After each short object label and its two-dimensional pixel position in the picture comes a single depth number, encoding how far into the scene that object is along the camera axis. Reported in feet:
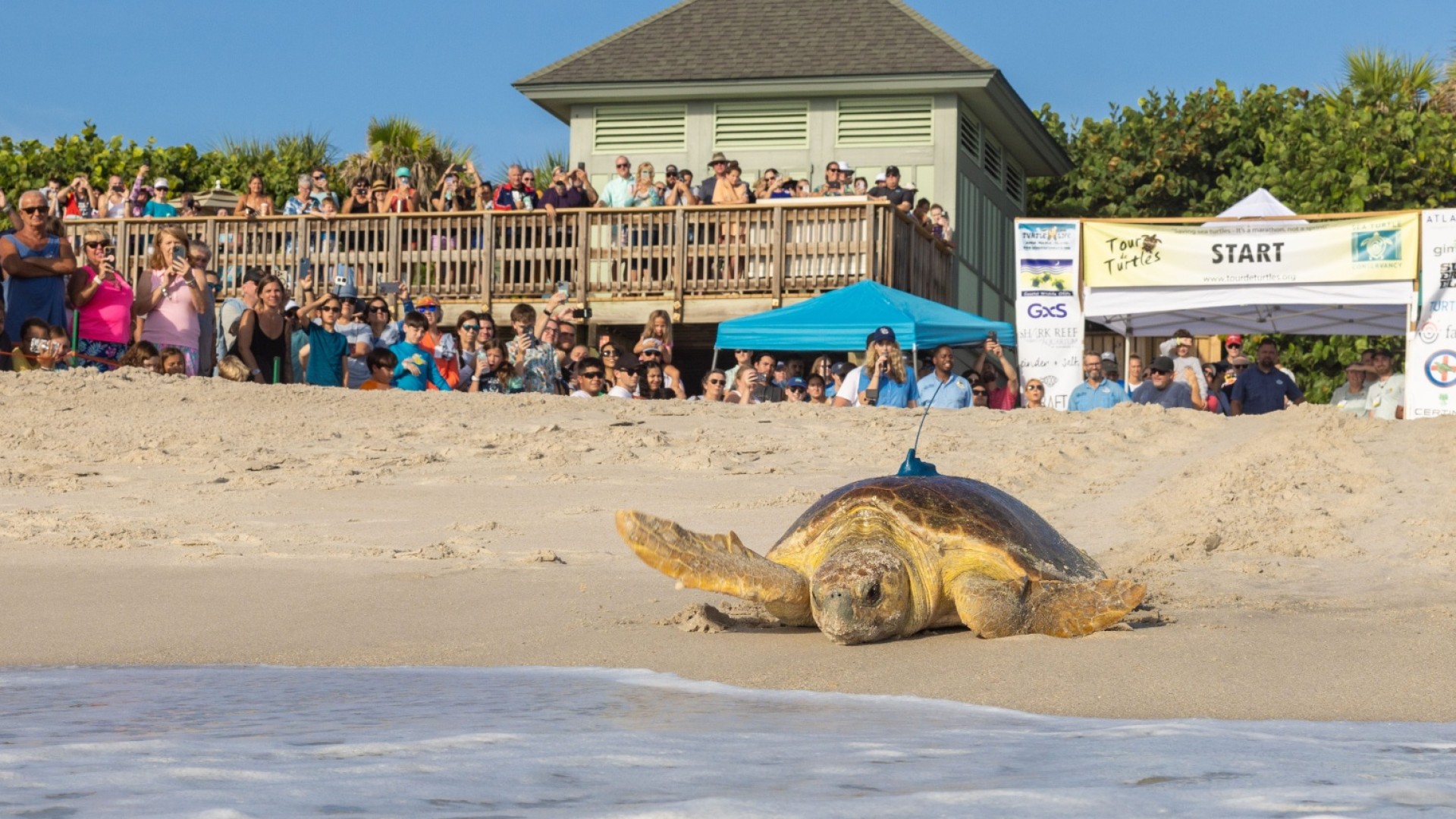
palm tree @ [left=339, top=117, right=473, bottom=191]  91.76
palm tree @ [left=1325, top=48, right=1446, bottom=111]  84.48
